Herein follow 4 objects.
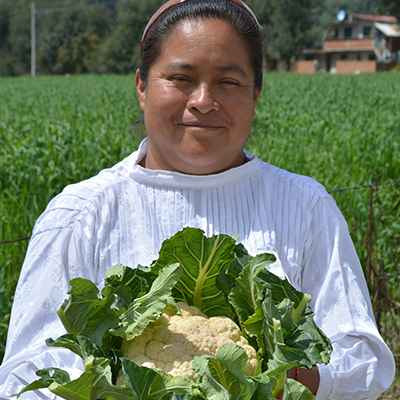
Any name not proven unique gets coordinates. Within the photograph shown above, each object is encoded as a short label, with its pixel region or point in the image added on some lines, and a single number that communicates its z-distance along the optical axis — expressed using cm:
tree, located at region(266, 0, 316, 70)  6469
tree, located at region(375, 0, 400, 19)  4738
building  7156
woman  151
